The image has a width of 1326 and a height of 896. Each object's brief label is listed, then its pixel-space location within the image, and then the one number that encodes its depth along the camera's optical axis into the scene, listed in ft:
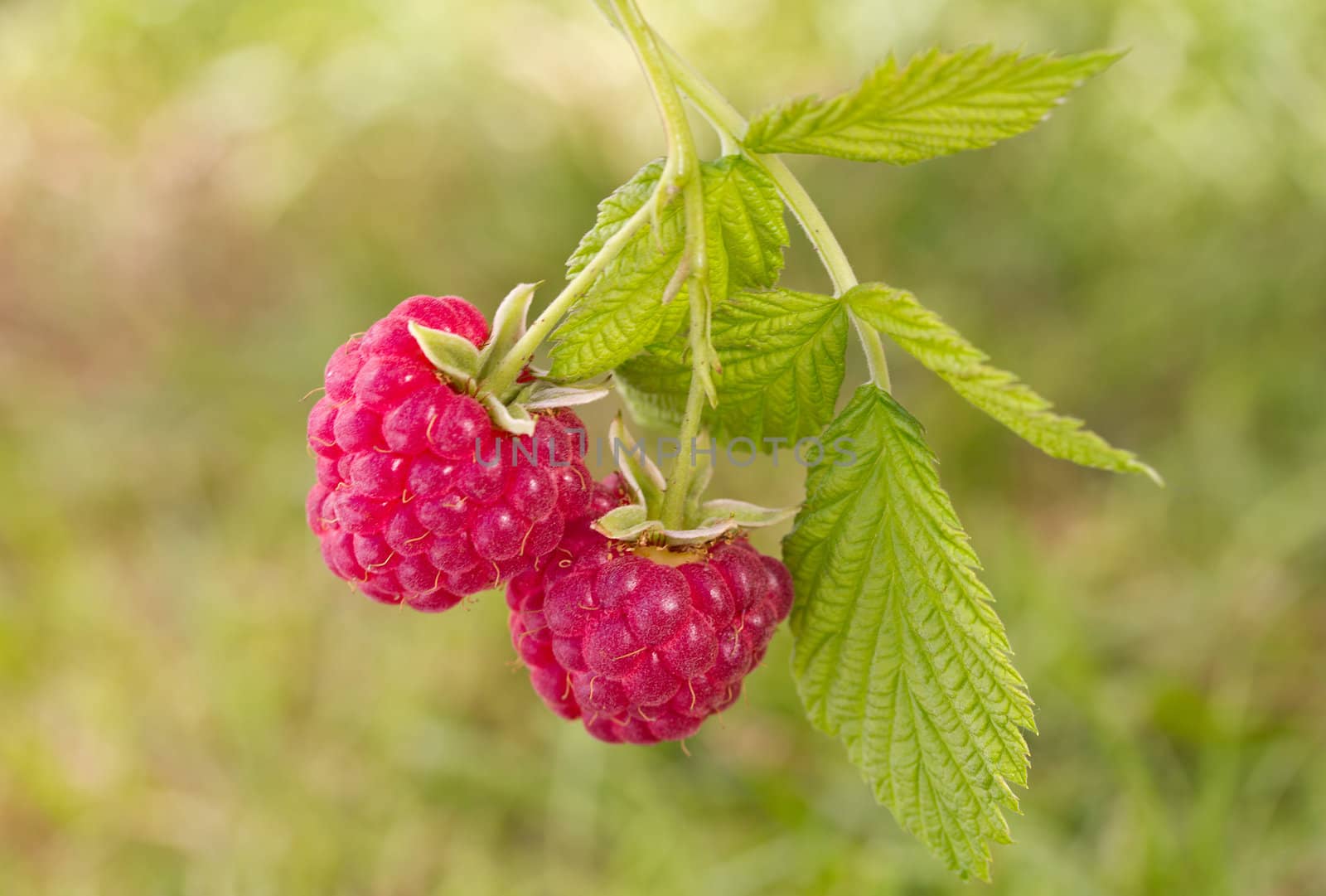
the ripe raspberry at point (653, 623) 1.33
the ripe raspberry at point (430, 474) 1.32
